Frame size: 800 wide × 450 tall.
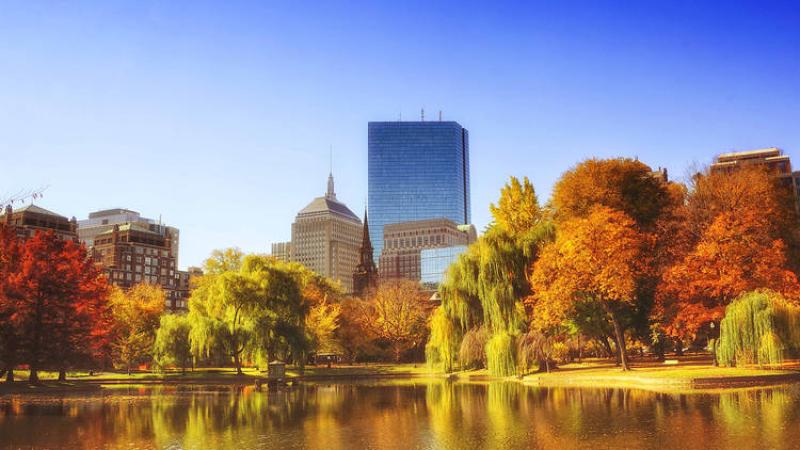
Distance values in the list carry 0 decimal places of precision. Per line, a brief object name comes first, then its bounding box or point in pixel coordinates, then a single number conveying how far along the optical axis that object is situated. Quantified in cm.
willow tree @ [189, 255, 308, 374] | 6469
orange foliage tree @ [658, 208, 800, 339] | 4831
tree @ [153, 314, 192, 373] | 6581
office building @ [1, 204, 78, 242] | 17725
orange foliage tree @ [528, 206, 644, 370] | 4938
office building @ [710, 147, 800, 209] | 13825
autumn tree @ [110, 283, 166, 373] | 8106
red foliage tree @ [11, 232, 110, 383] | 5081
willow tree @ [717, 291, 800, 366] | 4134
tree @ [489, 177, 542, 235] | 7312
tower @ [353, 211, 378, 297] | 16712
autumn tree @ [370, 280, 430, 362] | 9950
